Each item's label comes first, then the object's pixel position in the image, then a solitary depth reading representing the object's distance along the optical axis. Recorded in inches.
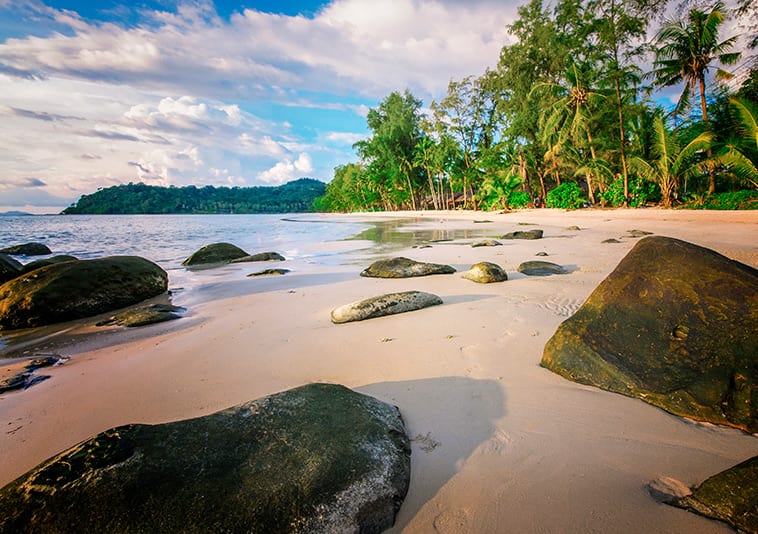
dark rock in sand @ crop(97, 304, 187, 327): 184.2
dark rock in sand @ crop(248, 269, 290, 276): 300.1
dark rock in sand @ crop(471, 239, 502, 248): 396.0
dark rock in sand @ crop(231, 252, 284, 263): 395.9
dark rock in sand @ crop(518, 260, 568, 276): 236.1
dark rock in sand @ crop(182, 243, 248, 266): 410.9
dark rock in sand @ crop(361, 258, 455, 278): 255.1
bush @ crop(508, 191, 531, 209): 1269.7
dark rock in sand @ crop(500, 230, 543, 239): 464.1
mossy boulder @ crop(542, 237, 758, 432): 79.7
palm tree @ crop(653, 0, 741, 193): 743.7
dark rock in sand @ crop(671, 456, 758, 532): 50.6
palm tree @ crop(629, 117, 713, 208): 713.0
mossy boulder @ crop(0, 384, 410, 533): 47.9
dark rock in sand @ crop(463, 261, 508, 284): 218.4
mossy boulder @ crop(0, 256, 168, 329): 194.9
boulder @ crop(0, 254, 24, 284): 282.0
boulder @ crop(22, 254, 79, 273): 268.2
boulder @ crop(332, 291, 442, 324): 163.3
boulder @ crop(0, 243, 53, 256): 543.5
